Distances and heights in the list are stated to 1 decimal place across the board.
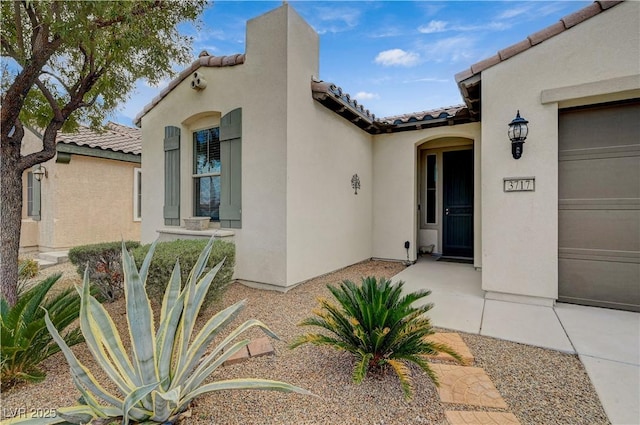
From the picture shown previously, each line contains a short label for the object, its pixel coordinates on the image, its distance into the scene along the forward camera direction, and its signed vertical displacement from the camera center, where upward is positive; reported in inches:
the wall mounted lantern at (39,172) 327.9 +46.9
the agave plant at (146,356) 67.6 -36.7
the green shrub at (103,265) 191.3 -35.2
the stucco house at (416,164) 158.7 +37.9
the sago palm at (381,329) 94.3 -38.6
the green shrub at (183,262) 140.8 -24.3
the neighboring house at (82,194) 330.3 +24.1
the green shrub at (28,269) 235.4 -46.6
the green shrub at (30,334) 93.8 -40.2
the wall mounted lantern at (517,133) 166.1 +47.0
